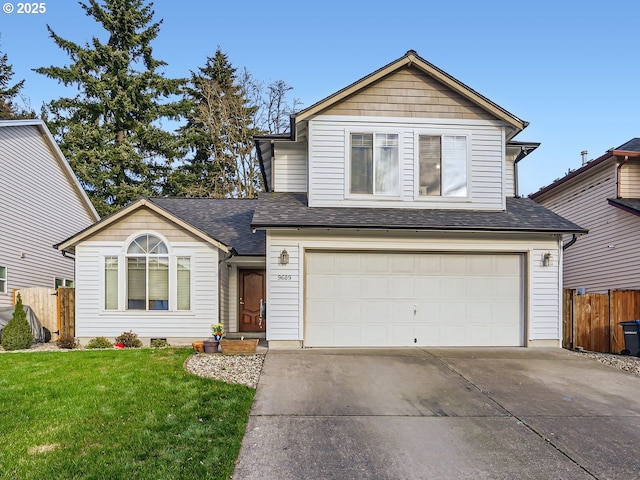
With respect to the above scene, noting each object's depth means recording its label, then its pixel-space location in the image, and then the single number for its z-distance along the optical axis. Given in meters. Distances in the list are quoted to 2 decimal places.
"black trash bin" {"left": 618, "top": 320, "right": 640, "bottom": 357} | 10.81
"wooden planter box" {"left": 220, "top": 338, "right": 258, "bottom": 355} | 9.69
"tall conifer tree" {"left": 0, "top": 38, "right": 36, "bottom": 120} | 32.84
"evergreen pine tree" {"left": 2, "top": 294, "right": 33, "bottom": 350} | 11.65
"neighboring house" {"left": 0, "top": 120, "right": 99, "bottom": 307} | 15.35
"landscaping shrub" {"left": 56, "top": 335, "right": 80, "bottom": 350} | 11.72
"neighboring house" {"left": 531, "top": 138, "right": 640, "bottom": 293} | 14.55
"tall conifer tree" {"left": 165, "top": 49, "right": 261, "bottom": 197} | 28.55
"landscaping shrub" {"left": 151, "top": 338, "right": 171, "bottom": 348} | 11.73
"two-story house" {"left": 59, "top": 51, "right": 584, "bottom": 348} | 10.56
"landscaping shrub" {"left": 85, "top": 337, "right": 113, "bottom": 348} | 11.66
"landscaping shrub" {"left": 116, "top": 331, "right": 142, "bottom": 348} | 11.73
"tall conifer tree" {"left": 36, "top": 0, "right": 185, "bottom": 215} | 26.67
